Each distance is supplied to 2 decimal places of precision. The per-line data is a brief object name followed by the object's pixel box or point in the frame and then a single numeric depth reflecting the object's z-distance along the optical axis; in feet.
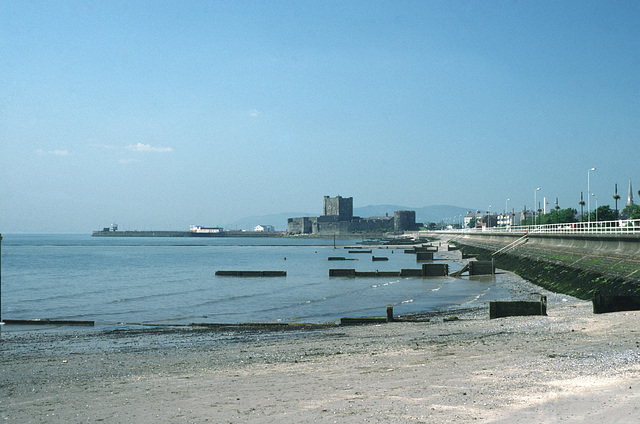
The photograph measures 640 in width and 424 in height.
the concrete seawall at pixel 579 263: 100.08
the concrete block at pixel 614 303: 61.36
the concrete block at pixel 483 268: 177.17
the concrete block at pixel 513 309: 67.18
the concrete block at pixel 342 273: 195.91
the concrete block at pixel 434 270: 183.52
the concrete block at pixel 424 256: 293.02
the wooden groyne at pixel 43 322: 88.02
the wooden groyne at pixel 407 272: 184.03
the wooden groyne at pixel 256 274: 202.18
